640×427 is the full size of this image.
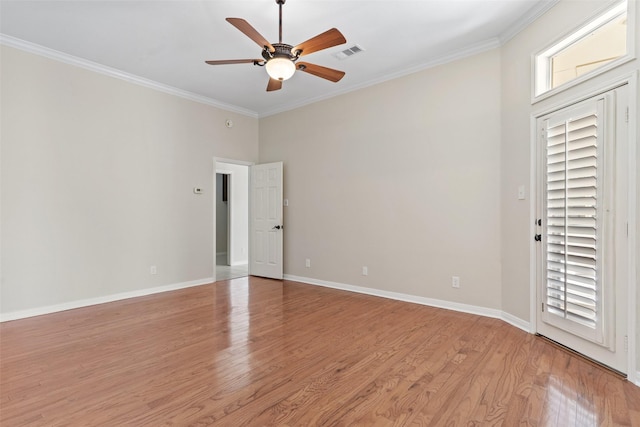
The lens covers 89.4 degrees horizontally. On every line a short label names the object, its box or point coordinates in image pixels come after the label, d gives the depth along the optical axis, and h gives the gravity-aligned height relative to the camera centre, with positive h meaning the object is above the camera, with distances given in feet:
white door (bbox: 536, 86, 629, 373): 7.76 -0.47
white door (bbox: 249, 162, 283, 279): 19.16 -0.67
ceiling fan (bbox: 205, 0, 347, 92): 8.05 +4.32
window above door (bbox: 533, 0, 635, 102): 7.76 +4.33
